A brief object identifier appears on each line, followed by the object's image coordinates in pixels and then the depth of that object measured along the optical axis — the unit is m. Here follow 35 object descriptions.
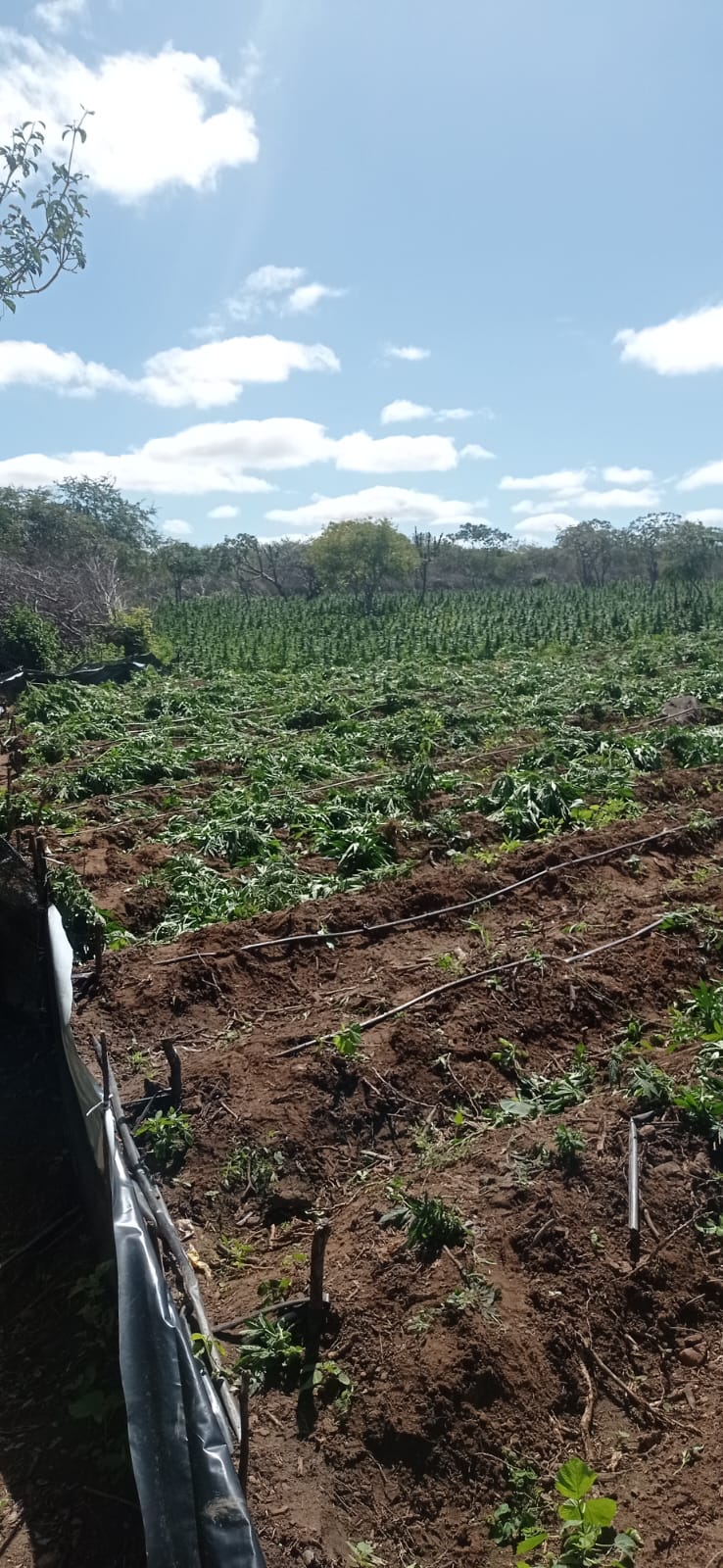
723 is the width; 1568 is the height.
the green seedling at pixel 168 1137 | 4.48
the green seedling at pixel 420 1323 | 3.32
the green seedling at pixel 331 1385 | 3.17
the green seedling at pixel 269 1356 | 3.31
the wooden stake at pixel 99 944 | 5.77
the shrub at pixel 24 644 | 19.77
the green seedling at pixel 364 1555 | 2.74
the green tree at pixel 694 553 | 47.19
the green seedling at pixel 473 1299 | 3.34
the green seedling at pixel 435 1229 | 3.67
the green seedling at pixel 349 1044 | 5.00
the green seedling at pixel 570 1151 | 3.96
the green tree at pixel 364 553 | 44.22
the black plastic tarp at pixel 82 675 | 17.61
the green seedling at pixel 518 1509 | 2.78
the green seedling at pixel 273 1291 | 3.64
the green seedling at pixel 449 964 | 5.89
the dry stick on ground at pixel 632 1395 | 3.14
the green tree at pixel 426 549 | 56.45
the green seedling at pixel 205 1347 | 2.83
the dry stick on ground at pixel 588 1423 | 3.05
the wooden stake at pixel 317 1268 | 3.13
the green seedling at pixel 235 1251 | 3.95
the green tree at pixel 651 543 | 58.84
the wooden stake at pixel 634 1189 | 3.66
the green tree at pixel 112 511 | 55.66
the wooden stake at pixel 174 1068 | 4.65
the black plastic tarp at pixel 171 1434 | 2.32
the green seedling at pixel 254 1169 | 4.33
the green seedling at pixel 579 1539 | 2.63
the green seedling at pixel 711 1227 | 3.75
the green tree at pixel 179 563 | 54.50
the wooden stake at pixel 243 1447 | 2.44
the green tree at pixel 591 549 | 64.75
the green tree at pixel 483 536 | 74.38
